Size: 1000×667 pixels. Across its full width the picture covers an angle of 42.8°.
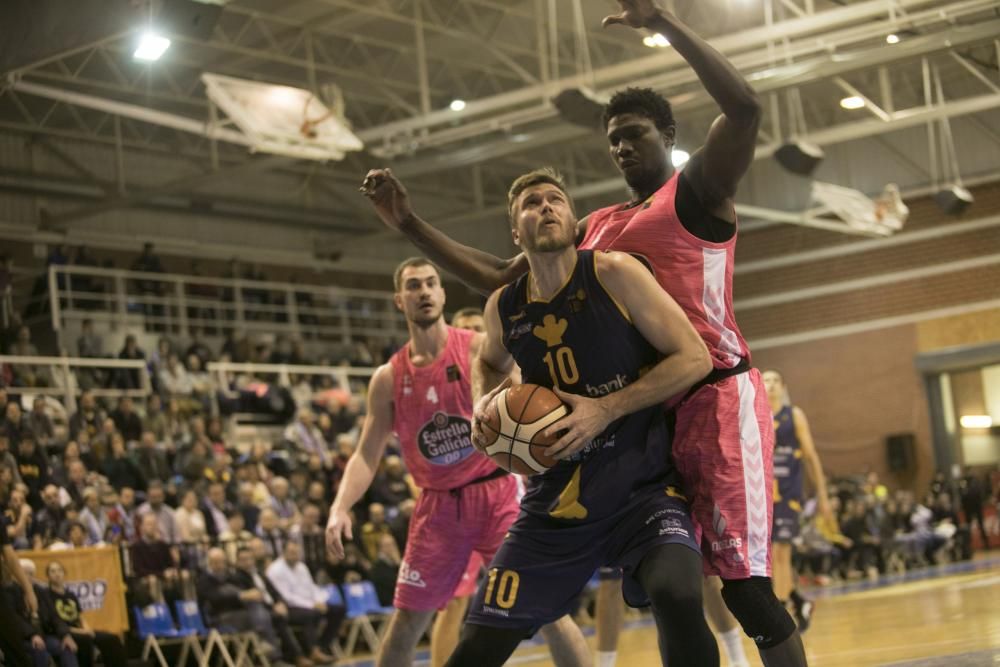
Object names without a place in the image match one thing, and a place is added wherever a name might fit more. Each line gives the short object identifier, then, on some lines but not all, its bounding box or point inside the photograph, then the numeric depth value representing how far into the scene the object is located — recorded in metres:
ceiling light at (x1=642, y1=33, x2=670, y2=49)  20.26
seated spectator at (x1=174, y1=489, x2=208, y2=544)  14.83
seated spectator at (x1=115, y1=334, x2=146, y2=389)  21.03
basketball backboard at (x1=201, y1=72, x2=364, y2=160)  17.12
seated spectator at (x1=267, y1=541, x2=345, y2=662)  13.66
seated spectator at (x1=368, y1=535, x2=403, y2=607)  14.77
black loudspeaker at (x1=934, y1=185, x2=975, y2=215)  25.06
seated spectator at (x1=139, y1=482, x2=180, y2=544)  14.74
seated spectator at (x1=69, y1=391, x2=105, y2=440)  17.39
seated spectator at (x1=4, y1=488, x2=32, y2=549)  13.20
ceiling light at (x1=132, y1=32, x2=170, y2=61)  13.14
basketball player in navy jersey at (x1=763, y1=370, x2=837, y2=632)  10.08
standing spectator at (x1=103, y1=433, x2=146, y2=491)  16.33
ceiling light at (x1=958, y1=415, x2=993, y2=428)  33.19
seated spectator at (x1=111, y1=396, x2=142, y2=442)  18.14
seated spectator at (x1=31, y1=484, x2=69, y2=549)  13.52
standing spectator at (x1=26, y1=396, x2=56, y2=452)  16.78
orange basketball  4.18
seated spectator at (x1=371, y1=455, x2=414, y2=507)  16.70
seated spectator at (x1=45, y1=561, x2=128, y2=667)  11.38
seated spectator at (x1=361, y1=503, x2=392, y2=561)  15.41
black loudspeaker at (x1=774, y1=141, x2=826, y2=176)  19.80
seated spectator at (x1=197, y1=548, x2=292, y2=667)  13.13
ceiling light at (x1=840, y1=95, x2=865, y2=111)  24.27
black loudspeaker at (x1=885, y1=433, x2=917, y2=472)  29.97
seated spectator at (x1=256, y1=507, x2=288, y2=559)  14.64
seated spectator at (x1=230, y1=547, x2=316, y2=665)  13.33
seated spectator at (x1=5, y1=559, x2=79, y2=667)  10.57
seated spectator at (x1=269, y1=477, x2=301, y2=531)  16.39
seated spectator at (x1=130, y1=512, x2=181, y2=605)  13.03
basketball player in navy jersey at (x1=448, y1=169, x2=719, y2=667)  4.21
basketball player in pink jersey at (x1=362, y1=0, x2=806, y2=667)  4.38
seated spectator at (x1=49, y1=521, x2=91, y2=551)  13.09
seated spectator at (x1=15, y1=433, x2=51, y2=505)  15.02
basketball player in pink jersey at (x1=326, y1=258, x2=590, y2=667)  6.41
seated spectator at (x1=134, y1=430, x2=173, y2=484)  16.56
